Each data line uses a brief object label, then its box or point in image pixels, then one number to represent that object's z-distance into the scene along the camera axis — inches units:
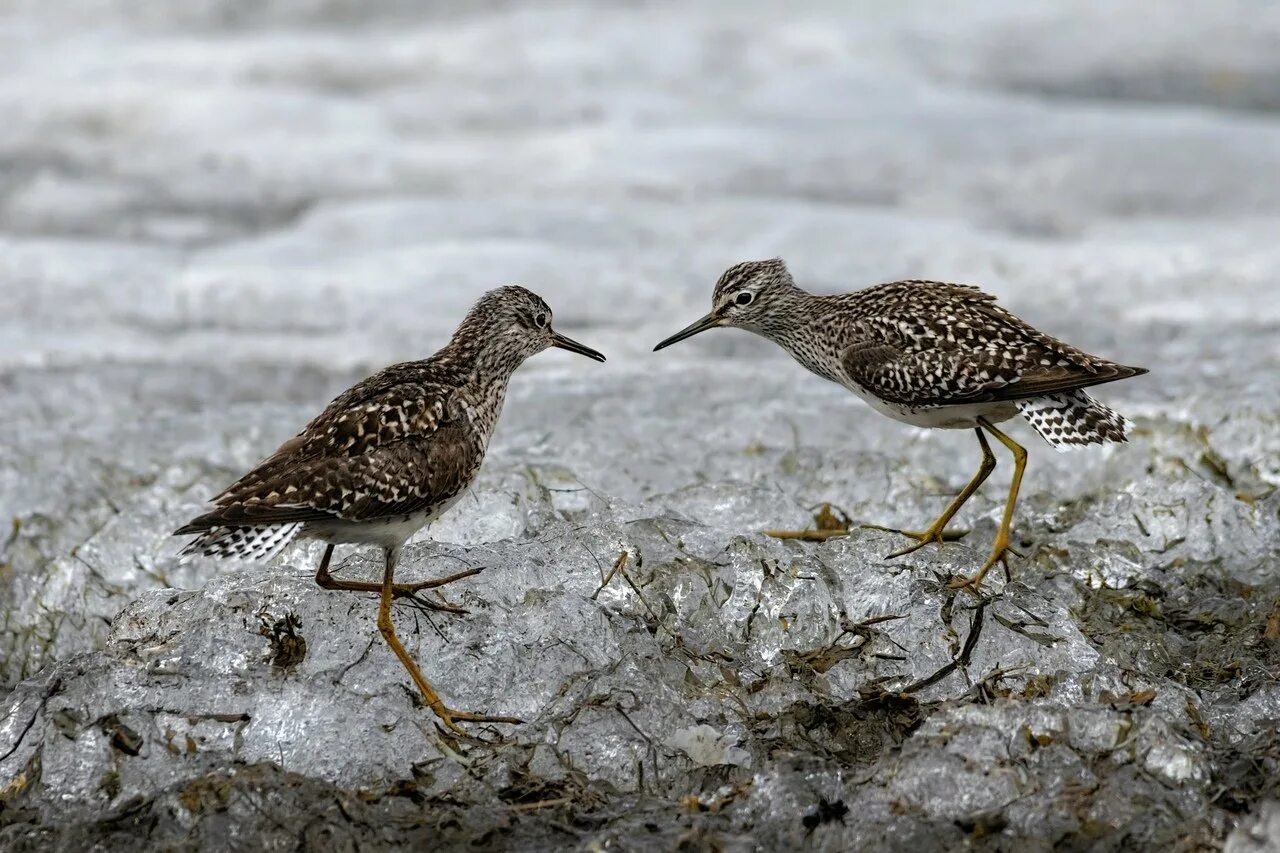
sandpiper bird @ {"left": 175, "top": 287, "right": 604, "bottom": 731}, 379.2
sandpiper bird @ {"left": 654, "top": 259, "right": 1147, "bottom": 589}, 445.1
